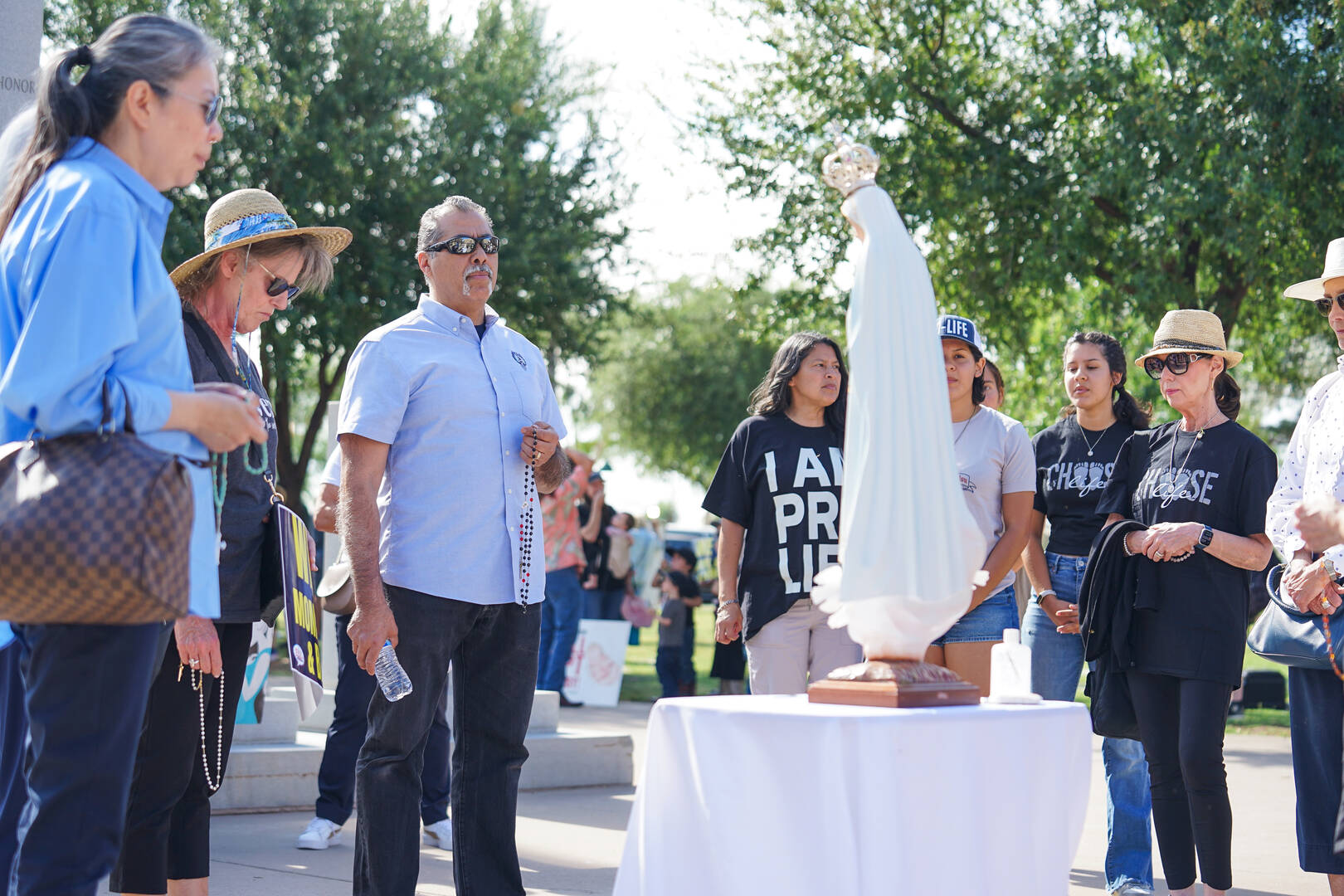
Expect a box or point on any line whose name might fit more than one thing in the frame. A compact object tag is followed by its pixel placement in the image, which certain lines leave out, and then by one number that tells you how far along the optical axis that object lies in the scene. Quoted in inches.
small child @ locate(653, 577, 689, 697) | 542.3
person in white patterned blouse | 172.1
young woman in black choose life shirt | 224.2
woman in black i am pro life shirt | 201.9
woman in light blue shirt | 96.7
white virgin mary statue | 120.6
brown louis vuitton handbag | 94.0
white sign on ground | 482.6
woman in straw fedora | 185.3
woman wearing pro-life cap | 214.8
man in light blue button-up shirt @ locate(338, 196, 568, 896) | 158.1
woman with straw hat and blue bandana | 143.5
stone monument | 209.3
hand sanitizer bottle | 135.0
